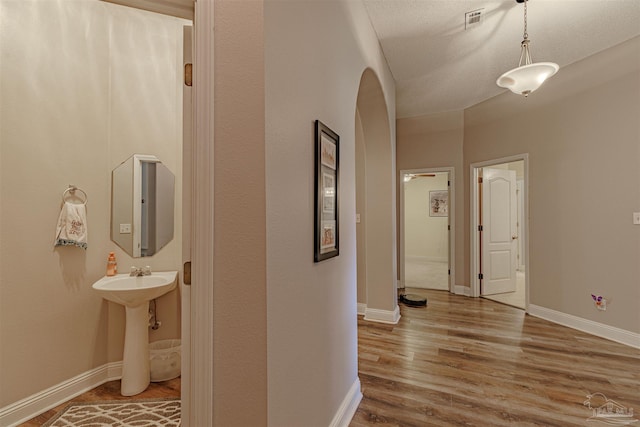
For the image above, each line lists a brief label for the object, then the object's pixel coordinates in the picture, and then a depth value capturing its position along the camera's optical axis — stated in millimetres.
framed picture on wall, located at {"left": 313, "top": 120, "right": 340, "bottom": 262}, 1407
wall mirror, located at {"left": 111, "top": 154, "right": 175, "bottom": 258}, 2373
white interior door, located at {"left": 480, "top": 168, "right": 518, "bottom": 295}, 4641
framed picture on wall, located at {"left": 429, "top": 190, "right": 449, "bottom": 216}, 8281
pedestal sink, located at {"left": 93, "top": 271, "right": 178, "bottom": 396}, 2020
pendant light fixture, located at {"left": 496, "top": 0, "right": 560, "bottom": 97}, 2193
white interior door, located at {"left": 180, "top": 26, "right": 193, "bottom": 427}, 1038
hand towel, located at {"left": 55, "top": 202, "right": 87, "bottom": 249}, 2043
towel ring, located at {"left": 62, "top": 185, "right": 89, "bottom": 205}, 2109
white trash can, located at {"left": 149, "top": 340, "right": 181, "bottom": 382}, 2234
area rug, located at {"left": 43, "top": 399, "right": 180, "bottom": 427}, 1803
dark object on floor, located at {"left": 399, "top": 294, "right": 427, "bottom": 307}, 4164
